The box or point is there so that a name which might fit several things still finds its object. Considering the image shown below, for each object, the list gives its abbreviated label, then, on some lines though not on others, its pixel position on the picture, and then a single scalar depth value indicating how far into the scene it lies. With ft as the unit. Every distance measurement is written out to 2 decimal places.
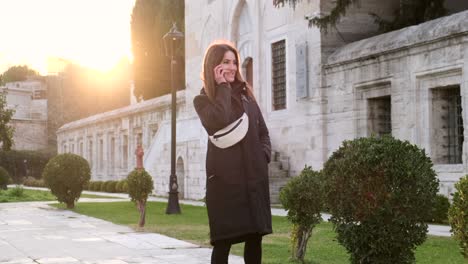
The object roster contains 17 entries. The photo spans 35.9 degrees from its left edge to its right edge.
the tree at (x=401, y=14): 67.56
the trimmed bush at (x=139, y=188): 48.34
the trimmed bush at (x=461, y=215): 21.40
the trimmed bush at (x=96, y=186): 136.26
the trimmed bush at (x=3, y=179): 119.34
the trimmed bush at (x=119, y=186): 125.04
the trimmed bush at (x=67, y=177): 68.23
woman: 17.13
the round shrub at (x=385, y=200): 22.65
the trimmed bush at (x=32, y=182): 168.47
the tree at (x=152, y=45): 145.89
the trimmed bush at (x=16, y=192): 92.61
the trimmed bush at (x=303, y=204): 28.94
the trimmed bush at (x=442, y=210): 49.85
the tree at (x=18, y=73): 334.65
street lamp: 63.38
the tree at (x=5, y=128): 106.11
